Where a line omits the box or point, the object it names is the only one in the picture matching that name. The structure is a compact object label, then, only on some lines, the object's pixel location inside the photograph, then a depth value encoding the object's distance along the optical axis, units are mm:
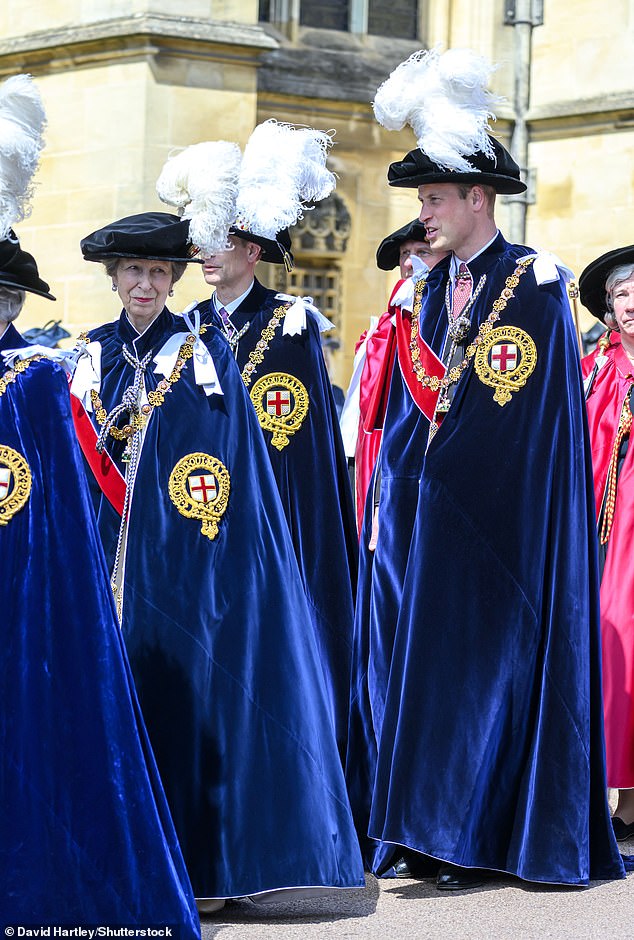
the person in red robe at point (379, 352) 14109
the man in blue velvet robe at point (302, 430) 15414
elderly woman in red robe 15047
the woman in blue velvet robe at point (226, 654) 11570
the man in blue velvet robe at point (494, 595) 12609
